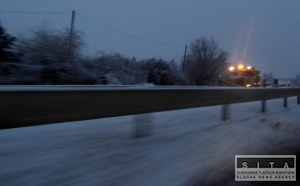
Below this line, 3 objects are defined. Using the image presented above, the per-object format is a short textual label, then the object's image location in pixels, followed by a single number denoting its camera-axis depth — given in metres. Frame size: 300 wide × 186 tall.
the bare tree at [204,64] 60.47
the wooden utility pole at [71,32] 33.78
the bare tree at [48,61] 28.98
